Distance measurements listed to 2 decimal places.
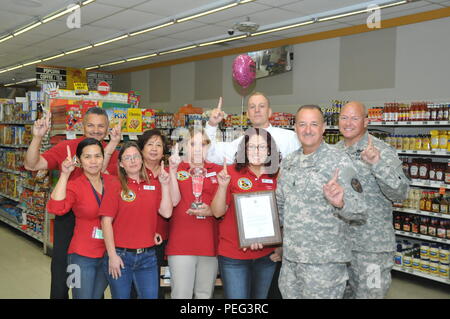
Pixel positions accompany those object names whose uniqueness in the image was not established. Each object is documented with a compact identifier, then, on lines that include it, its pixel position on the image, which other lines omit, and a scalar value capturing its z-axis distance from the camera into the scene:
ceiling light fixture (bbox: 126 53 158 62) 11.62
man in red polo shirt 3.30
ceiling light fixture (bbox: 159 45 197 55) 10.33
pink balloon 5.09
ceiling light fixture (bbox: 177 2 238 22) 6.73
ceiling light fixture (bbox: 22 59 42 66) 13.48
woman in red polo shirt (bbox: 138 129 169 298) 3.02
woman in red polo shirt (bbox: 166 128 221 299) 2.86
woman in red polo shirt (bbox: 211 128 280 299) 2.71
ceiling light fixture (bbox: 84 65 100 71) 14.12
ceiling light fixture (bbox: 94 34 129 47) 9.38
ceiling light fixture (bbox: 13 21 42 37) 8.49
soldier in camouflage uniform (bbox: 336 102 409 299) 2.83
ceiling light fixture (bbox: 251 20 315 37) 7.60
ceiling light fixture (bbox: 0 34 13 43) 9.72
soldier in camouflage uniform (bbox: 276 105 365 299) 2.30
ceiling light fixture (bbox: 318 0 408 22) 6.07
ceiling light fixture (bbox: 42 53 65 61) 11.94
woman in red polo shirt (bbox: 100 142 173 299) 2.73
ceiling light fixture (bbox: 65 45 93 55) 10.85
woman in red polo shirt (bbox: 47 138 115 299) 2.78
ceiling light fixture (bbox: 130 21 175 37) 8.15
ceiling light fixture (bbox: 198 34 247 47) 8.95
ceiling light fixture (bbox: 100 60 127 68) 12.84
